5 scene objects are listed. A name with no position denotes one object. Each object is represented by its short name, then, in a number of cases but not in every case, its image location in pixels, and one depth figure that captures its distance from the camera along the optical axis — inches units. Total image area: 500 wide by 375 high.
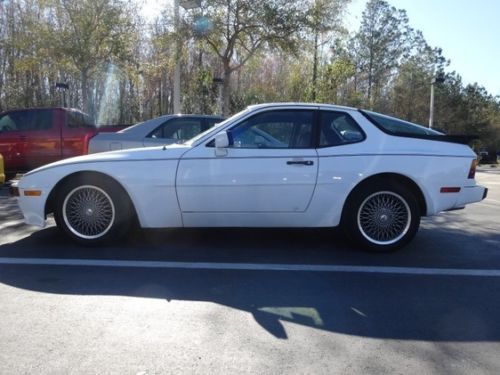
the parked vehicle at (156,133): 342.0
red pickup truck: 431.2
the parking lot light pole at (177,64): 598.7
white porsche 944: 205.0
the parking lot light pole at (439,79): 1030.4
